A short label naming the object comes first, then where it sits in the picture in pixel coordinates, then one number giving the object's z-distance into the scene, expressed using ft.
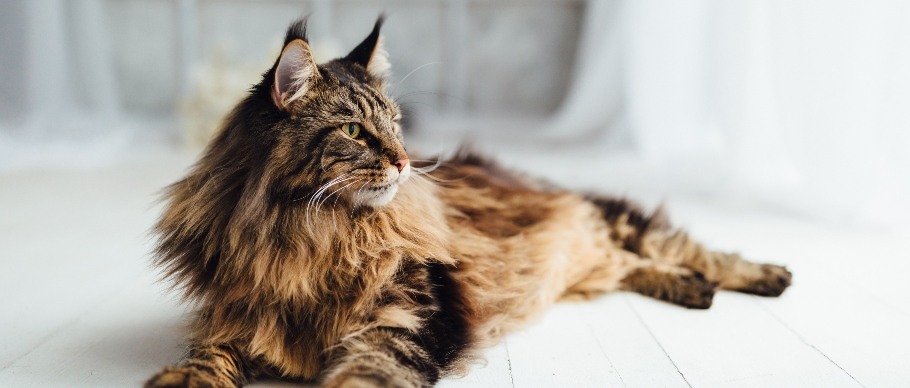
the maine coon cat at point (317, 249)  4.24
